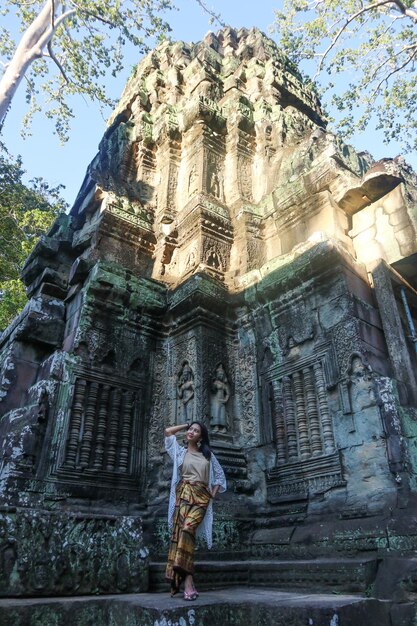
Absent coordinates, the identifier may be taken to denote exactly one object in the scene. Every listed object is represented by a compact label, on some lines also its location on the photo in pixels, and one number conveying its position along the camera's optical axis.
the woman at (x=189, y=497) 3.30
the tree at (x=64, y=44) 11.17
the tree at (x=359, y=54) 11.33
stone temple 3.63
